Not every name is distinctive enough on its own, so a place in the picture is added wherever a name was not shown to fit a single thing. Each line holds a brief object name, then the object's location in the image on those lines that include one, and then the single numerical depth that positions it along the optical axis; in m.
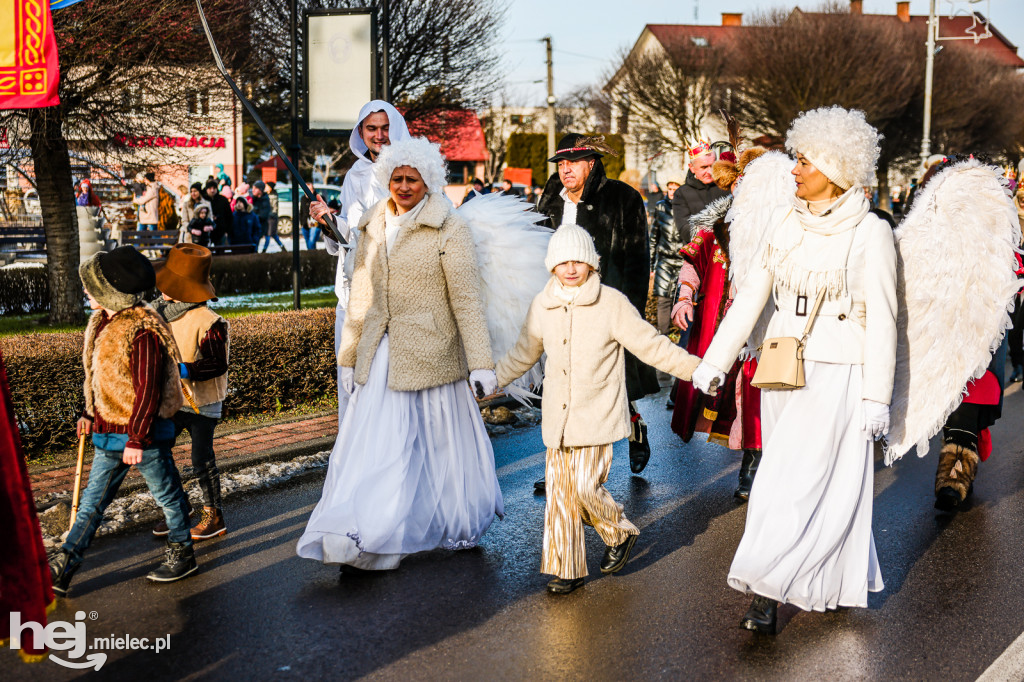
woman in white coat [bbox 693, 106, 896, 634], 4.23
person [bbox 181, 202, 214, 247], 17.45
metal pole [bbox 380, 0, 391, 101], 11.23
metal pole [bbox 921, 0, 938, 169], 34.02
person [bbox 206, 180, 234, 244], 19.12
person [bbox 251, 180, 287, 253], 23.30
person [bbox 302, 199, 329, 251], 23.49
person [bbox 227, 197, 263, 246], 19.55
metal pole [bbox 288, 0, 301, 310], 11.24
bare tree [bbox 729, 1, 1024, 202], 46.84
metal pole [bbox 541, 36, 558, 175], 37.66
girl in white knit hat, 4.64
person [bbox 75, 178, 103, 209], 16.59
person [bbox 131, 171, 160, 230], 21.52
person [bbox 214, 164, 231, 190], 24.21
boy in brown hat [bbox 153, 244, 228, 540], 5.16
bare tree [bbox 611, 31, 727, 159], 51.06
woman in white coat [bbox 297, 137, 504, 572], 4.84
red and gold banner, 4.52
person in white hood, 5.57
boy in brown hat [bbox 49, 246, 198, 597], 4.40
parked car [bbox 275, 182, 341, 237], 30.98
